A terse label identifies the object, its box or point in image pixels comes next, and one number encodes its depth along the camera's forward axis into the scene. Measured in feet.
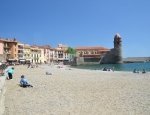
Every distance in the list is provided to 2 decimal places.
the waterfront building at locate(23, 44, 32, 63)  147.35
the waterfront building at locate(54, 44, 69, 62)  194.11
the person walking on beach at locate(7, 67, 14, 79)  35.97
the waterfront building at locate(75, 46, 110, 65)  204.70
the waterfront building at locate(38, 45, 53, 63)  171.89
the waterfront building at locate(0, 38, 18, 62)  123.54
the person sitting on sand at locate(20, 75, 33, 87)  27.58
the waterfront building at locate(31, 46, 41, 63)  157.33
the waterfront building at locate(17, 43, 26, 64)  136.71
